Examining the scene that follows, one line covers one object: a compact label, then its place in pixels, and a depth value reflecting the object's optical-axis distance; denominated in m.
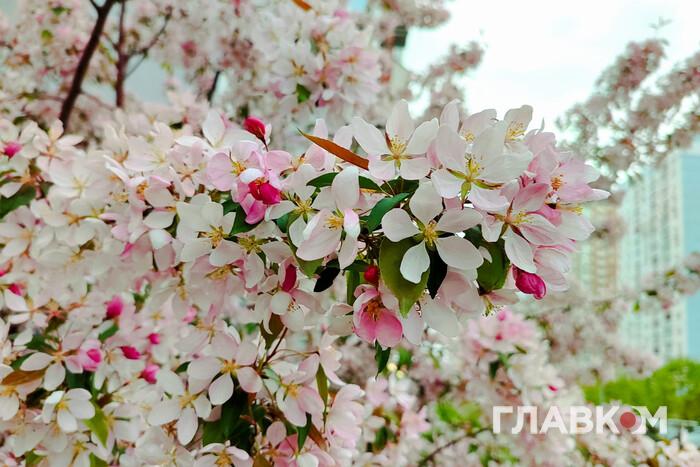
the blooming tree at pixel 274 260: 0.43
